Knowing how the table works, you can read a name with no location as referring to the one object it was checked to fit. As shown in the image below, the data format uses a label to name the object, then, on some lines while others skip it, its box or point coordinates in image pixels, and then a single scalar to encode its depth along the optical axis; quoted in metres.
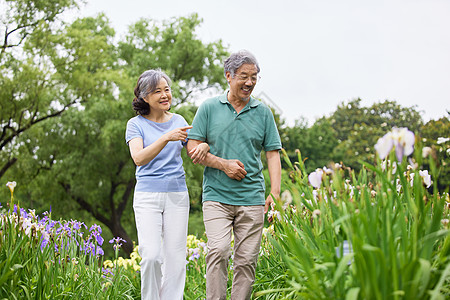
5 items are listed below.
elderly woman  3.29
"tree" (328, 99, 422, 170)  32.25
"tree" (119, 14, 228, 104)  20.33
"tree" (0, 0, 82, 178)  15.14
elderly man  3.29
